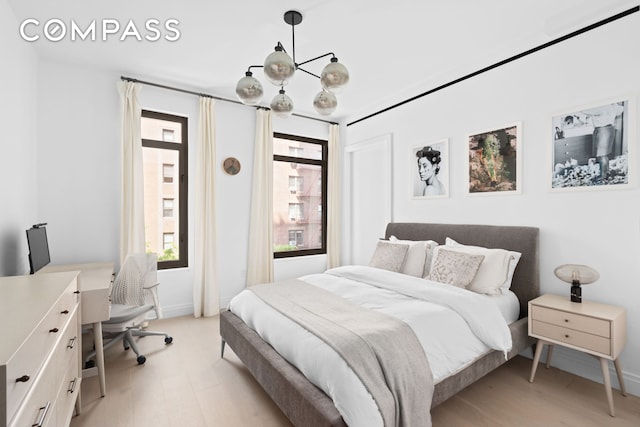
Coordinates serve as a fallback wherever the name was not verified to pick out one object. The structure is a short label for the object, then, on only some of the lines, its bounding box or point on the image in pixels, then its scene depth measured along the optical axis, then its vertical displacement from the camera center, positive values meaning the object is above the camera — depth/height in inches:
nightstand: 79.1 -32.2
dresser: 36.2 -21.3
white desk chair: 104.3 -32.8
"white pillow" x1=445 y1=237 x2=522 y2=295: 102.5 -20.8
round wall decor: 162.6 +23.7
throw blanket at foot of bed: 60.7 -31.2
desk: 84.3 -27.8
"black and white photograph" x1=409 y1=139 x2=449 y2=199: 139.2 +19.7
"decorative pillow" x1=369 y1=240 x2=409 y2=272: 128.6 -19.9
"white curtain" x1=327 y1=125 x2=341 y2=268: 201.0 +8.6
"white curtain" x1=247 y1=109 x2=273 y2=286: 169.6 +0.9
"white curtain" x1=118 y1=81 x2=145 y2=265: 133.3 +14.8
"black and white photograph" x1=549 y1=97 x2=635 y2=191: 89.5 +20.5
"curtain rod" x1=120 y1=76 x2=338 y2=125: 135.7 +58.0
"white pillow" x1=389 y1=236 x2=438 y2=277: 126.1 -20.2
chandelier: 76.3 +35.4
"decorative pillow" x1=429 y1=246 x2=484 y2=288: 103.2 -19.9
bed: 63.2 -38.3
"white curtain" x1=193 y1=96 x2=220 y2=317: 151.9 -4.9
